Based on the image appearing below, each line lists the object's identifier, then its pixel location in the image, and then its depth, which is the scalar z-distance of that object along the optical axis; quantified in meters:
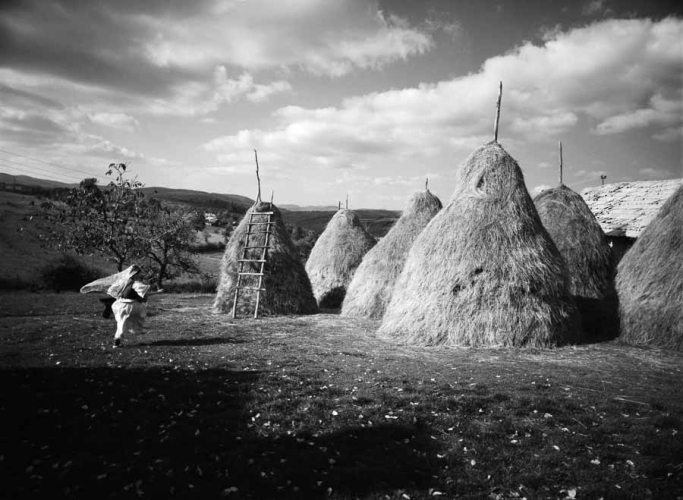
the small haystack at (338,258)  21.94
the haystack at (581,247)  14.59
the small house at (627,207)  18.93
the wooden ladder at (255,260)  16.77
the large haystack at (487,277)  11.50
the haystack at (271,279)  17.59
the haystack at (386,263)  17.08
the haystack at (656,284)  10.98
